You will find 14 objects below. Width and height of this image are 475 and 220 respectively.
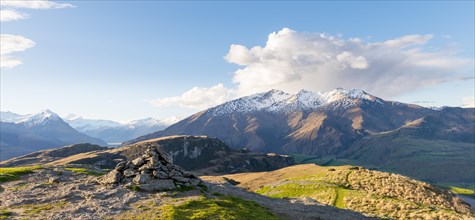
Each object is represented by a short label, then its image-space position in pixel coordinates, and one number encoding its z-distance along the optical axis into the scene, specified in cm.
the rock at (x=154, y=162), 6806
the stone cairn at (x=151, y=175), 6397
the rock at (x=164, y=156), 7232
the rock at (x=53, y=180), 6824
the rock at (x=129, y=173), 6666
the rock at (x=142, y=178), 6417
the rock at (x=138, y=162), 6969
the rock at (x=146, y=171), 6672
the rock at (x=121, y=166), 6875
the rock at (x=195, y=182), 6925
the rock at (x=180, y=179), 6775
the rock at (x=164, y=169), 6825
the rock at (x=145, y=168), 6745
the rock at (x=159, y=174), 6625
